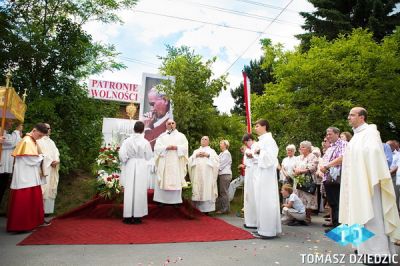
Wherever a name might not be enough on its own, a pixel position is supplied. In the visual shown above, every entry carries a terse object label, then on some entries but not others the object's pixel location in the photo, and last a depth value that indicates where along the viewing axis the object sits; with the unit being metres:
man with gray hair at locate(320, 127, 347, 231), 6.23
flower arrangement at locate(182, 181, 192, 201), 8.46
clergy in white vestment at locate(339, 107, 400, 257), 4.13
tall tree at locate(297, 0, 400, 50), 19.94
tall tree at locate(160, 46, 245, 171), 10.67
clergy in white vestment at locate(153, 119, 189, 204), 7.68
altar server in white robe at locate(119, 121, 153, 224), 6.79
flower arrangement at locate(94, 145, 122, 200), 7.47
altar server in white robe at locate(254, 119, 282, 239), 5.69
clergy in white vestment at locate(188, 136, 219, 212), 8.27
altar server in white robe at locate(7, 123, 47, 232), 5.68
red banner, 8.94
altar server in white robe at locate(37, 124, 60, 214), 7.11
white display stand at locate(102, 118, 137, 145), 10.02
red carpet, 5.33
